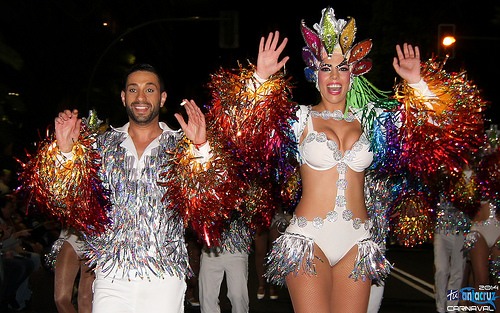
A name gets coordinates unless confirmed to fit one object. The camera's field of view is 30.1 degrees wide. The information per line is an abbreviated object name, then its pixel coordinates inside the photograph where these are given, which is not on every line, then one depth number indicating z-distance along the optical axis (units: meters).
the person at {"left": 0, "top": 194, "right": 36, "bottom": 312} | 11.57
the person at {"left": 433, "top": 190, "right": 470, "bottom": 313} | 10.24
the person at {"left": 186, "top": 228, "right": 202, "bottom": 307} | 10.51
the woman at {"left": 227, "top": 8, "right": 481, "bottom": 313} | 5.85
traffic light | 19.31
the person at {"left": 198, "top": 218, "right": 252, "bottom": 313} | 8.75
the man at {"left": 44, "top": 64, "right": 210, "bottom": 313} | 5.72
